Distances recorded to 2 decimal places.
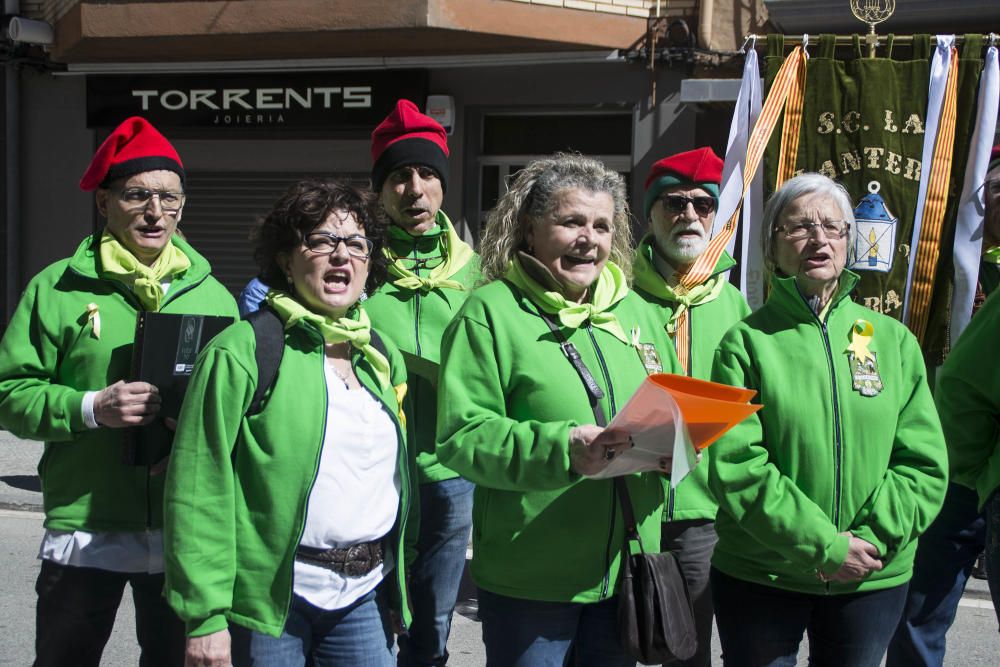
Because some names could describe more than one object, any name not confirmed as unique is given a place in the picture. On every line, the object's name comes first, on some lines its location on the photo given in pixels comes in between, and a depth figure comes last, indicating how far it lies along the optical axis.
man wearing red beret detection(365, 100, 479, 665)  3.72
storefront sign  10.72
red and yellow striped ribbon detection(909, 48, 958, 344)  5.94
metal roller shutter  11.66
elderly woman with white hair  2.77
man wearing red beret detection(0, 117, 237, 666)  2.94
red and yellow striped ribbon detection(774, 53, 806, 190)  6.16
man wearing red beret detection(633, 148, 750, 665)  3.46
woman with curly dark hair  2.46
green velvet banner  5.96
